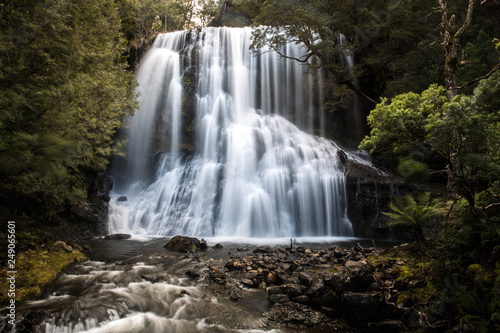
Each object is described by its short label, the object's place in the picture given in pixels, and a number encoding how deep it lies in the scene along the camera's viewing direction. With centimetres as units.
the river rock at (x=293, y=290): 516
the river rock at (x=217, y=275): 634
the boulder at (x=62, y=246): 765
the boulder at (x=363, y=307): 416
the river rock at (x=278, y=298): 511
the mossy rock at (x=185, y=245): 952
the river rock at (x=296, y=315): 443
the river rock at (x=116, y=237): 1151
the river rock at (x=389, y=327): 388
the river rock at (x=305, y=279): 543
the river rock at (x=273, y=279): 615
